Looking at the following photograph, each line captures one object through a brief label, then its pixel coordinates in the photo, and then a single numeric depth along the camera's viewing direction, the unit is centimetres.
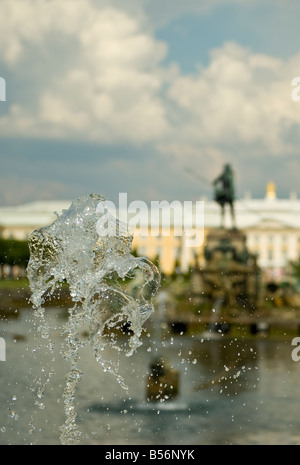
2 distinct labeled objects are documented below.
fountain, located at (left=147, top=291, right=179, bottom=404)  933
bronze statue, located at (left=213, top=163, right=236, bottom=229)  2292
